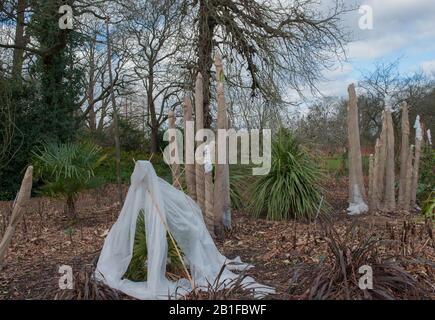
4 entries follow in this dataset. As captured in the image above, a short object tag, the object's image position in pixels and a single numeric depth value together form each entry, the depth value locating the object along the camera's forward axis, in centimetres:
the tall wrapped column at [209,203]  621
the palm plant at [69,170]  784
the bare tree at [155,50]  1162
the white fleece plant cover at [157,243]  400
